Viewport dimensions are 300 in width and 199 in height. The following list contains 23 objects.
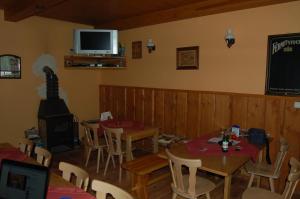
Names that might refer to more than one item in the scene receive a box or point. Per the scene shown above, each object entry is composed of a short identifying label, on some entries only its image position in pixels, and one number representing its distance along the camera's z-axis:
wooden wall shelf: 4.89
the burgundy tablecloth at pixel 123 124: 4.04
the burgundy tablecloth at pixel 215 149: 2.64
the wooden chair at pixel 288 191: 2.09
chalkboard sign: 3.31
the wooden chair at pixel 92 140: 4.07
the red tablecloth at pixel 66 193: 1.74
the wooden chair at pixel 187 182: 2.27
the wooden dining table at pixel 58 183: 1.92
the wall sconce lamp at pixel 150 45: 4.77
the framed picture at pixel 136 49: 5.11
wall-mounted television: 4.36
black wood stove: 4.64
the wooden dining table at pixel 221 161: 2.25
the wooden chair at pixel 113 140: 3.66
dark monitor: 1.44
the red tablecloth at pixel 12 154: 2.52
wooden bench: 2.94
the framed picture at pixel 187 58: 4.25
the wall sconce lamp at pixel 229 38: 3.70
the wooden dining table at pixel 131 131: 3.65
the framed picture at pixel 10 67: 4.45
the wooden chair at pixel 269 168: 2.74
